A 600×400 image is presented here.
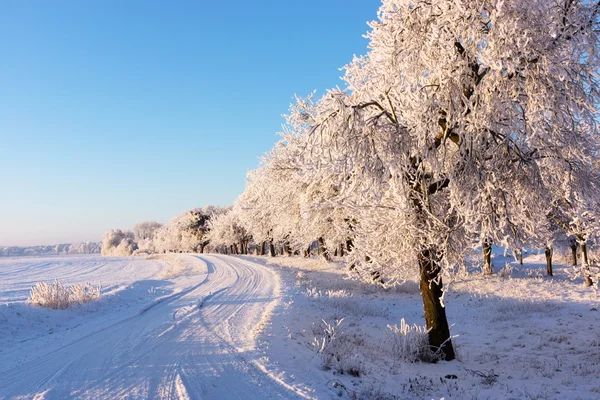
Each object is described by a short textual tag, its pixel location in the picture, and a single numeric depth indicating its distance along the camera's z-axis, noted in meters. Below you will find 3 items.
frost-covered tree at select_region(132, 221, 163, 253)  167.75
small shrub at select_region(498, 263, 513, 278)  23.97
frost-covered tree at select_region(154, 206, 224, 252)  83.75
